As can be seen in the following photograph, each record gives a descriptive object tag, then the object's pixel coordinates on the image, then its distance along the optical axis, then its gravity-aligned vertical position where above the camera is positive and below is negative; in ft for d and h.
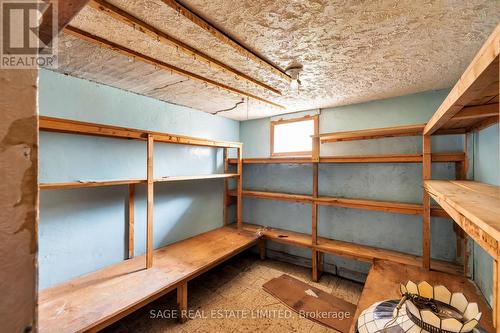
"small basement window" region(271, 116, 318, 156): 10.25 +1.56
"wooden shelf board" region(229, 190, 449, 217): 6.87 -1.38
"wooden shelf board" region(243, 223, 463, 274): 7.09 -3.23
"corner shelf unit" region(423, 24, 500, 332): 1.58 -0.40
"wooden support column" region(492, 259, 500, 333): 1.37 -0.89
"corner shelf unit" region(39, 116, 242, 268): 4.86 +0.86
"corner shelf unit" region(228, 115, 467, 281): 6.72 -1.38
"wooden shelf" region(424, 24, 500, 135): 1.76 +0.94
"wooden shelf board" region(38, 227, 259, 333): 4.65 -3.29
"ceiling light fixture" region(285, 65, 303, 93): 5.71 +2.60
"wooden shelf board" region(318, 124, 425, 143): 6.61 +1.20
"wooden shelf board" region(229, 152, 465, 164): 6.48 +0.29
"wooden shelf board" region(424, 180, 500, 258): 1.59 -0.43
